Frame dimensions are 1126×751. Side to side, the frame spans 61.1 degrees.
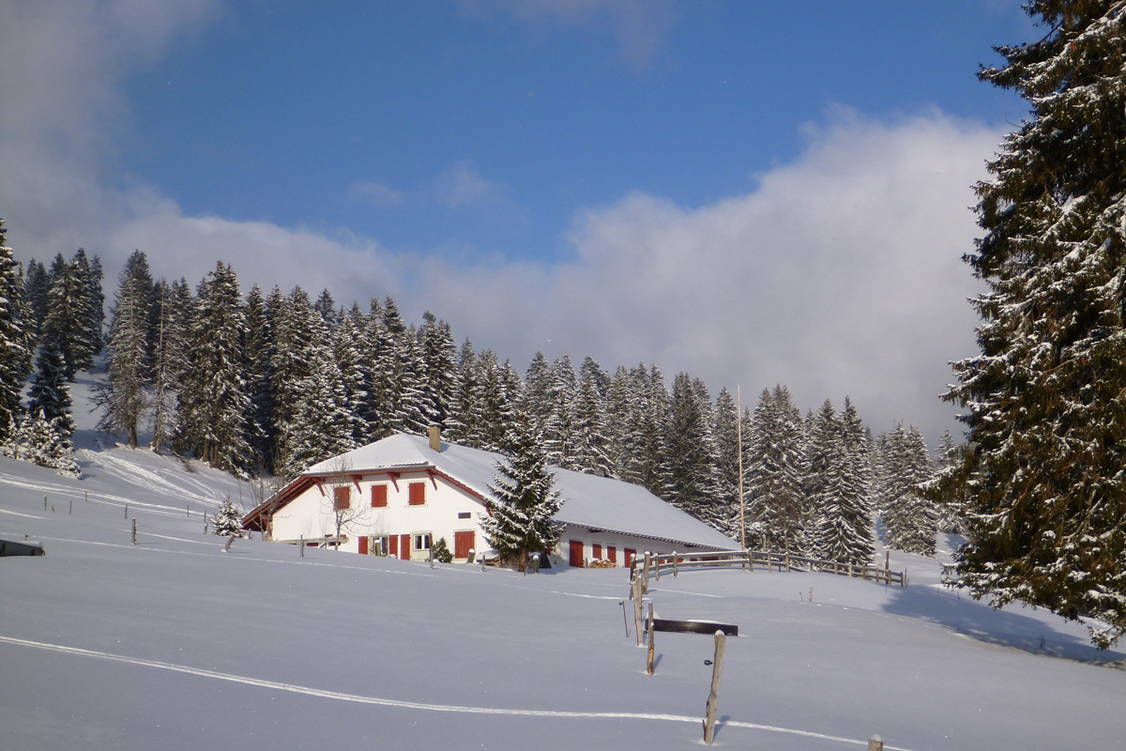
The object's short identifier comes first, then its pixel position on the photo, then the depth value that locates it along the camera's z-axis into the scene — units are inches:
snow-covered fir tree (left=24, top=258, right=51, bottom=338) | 5610.2
